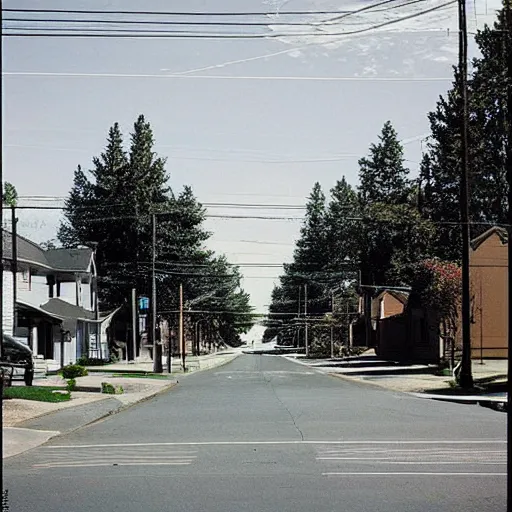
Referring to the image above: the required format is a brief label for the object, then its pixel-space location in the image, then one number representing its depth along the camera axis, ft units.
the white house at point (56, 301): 146.92
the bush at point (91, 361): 161.50
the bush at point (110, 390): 90.63
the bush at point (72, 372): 108.17
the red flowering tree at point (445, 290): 118.83
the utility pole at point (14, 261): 111.86
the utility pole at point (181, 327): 167.26
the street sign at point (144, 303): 173.47
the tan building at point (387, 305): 216.13
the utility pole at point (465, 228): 80.81
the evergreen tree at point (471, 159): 55.01
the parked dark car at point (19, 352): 88.07
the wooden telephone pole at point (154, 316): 143.84
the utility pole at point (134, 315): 172.98
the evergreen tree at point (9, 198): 107.65
